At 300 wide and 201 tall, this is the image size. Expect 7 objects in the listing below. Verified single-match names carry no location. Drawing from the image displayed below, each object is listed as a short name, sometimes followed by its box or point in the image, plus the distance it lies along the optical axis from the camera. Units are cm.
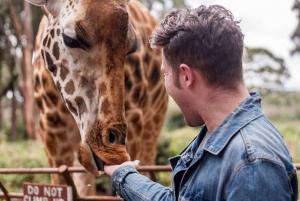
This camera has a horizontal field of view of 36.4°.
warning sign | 312
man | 125
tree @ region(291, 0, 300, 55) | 2490
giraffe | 249
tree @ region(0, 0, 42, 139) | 1675
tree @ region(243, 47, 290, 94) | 2579
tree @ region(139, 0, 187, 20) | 2189
